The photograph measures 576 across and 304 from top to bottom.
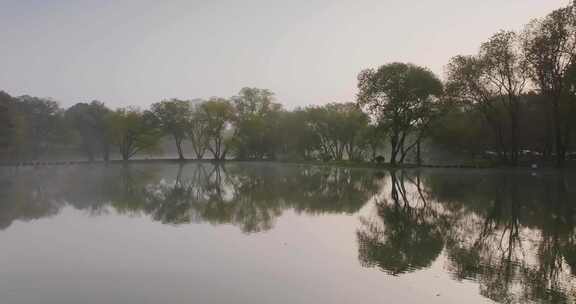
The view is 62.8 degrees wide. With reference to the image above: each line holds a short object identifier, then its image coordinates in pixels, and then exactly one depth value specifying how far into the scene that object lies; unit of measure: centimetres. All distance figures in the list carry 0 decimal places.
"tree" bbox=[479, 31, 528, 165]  4631
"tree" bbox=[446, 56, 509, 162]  4947
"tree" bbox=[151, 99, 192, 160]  8719
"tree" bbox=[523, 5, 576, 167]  4128
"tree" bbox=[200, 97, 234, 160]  8456
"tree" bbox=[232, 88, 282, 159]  8512
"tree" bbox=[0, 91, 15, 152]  6806
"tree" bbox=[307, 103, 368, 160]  7450
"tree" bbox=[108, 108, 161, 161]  8350
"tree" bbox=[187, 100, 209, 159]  8650
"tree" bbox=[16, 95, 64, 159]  8369
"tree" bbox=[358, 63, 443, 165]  5306
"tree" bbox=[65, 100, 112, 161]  8831
